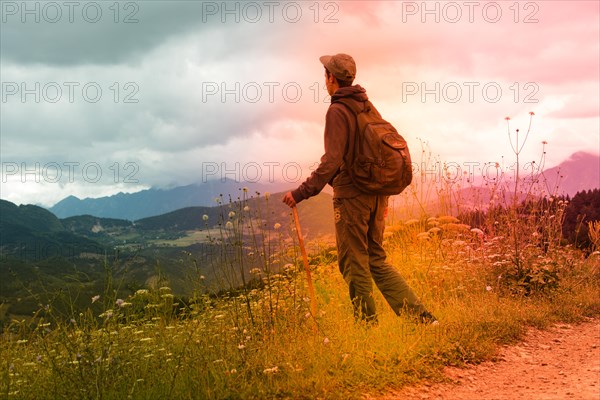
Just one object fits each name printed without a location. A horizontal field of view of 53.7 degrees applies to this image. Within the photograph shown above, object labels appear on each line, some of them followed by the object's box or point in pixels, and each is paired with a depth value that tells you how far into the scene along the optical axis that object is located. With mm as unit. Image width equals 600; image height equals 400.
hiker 5387
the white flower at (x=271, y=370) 4435
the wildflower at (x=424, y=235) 8266
